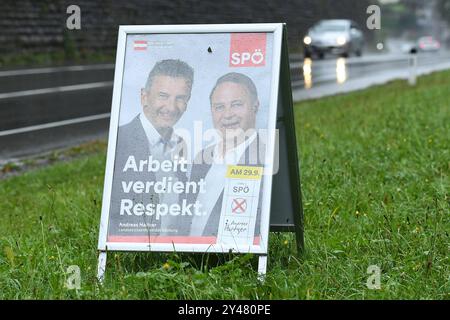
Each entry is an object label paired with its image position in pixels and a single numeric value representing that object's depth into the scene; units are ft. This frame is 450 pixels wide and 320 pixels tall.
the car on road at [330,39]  108.68
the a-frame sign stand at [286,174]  15.57
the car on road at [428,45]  190.17
